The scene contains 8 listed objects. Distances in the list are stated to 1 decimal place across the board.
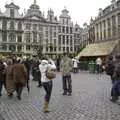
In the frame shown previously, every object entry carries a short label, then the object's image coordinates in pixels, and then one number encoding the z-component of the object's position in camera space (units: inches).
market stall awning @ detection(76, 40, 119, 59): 709.6
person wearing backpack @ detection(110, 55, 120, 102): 184.8
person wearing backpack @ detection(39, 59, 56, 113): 153.2
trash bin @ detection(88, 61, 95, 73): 530.5
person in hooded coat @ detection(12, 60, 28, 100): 202.6
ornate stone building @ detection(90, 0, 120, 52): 801.0
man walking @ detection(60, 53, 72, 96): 219.3
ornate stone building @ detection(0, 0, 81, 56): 1185.6
